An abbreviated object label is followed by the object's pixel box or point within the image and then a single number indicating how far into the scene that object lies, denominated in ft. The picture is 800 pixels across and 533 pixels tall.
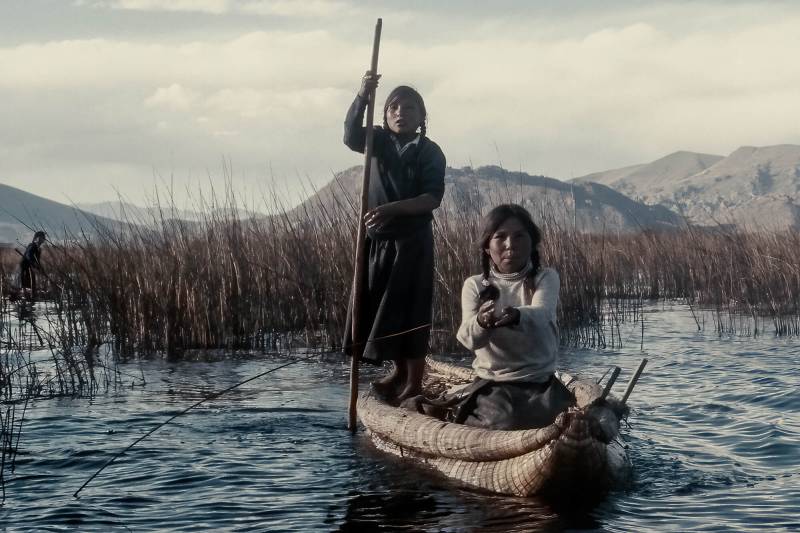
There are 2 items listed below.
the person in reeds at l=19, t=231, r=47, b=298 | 41.73
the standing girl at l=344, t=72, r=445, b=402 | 19.07
